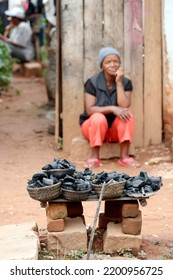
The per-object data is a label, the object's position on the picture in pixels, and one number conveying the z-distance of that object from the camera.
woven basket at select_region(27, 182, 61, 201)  4.59
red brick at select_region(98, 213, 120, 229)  4.98
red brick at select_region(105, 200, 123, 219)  4.95
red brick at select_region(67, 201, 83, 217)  4.91
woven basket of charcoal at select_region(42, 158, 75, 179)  4.71
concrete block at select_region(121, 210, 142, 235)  4.77
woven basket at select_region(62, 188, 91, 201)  4.62
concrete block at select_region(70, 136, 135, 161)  8.02
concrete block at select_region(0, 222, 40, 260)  4.33
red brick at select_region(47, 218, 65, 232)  4.75
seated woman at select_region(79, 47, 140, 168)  7.68
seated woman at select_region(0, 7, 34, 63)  13.60
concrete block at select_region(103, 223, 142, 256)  4.74
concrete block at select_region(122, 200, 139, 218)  4.75
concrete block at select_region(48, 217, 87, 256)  4.74
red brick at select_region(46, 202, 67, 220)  4.74
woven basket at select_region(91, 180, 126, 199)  4.61
